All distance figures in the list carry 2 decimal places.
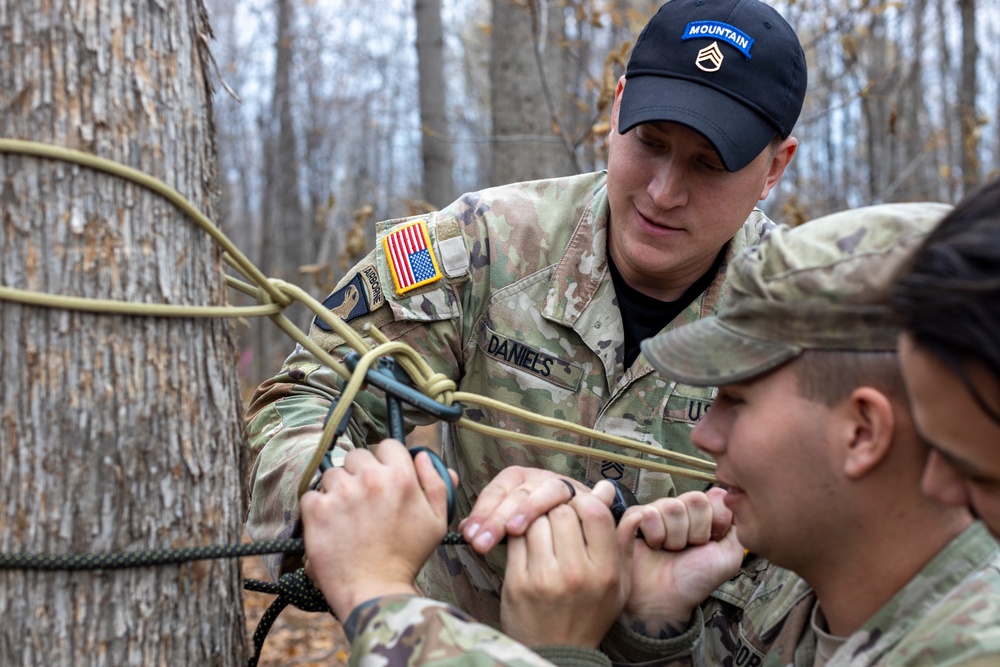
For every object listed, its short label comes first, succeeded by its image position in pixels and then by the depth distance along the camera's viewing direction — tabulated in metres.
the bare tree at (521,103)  6.64
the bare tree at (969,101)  8.20
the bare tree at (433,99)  7.88
